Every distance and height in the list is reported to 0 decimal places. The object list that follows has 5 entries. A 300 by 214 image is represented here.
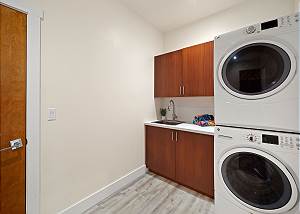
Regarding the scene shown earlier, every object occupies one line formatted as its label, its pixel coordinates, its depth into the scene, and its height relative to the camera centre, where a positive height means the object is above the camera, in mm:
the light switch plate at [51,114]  1380 -65
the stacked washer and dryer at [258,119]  1013 -95
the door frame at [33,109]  1238 -14
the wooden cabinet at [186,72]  2043 +556
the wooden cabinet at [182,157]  1797 -724
